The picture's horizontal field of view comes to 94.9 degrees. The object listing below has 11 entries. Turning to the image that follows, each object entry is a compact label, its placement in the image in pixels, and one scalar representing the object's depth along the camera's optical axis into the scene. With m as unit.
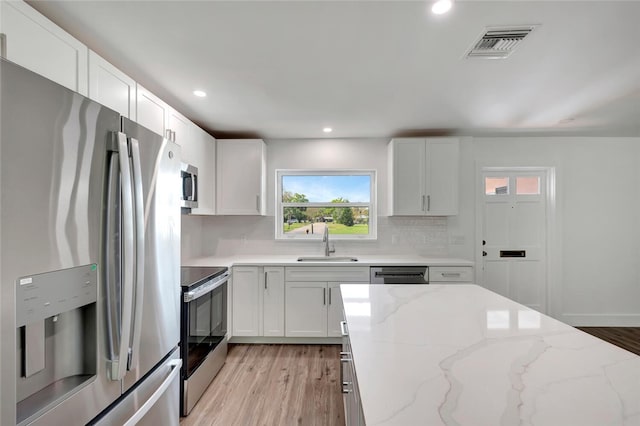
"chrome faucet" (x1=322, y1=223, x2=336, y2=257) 3.67
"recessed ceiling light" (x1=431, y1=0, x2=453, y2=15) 1.39
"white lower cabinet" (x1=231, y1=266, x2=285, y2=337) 3.18
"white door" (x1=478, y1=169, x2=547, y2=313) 3.80
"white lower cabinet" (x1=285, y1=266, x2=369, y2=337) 3.19
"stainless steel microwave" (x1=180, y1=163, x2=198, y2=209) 2.51
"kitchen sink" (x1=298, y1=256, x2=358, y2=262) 3.52
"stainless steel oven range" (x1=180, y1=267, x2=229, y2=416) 2.06
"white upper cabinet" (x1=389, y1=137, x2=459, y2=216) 3.47
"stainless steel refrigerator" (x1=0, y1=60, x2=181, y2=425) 0.79
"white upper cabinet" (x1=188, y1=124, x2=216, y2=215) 2.90
